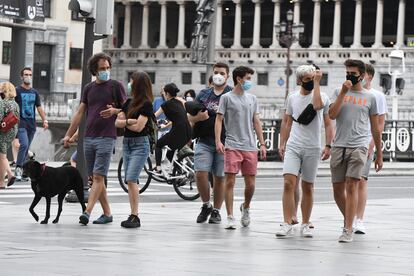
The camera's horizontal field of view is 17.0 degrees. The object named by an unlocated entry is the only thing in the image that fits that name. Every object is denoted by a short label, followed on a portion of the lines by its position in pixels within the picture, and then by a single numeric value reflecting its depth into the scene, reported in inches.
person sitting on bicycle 746.8
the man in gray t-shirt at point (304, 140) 583.8
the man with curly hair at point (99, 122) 618.2
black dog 614.9
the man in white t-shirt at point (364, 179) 611.5
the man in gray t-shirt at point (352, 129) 577.6
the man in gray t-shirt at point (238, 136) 627.2
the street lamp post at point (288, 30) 2551.7
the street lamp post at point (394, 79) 2062.7
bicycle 845.8
